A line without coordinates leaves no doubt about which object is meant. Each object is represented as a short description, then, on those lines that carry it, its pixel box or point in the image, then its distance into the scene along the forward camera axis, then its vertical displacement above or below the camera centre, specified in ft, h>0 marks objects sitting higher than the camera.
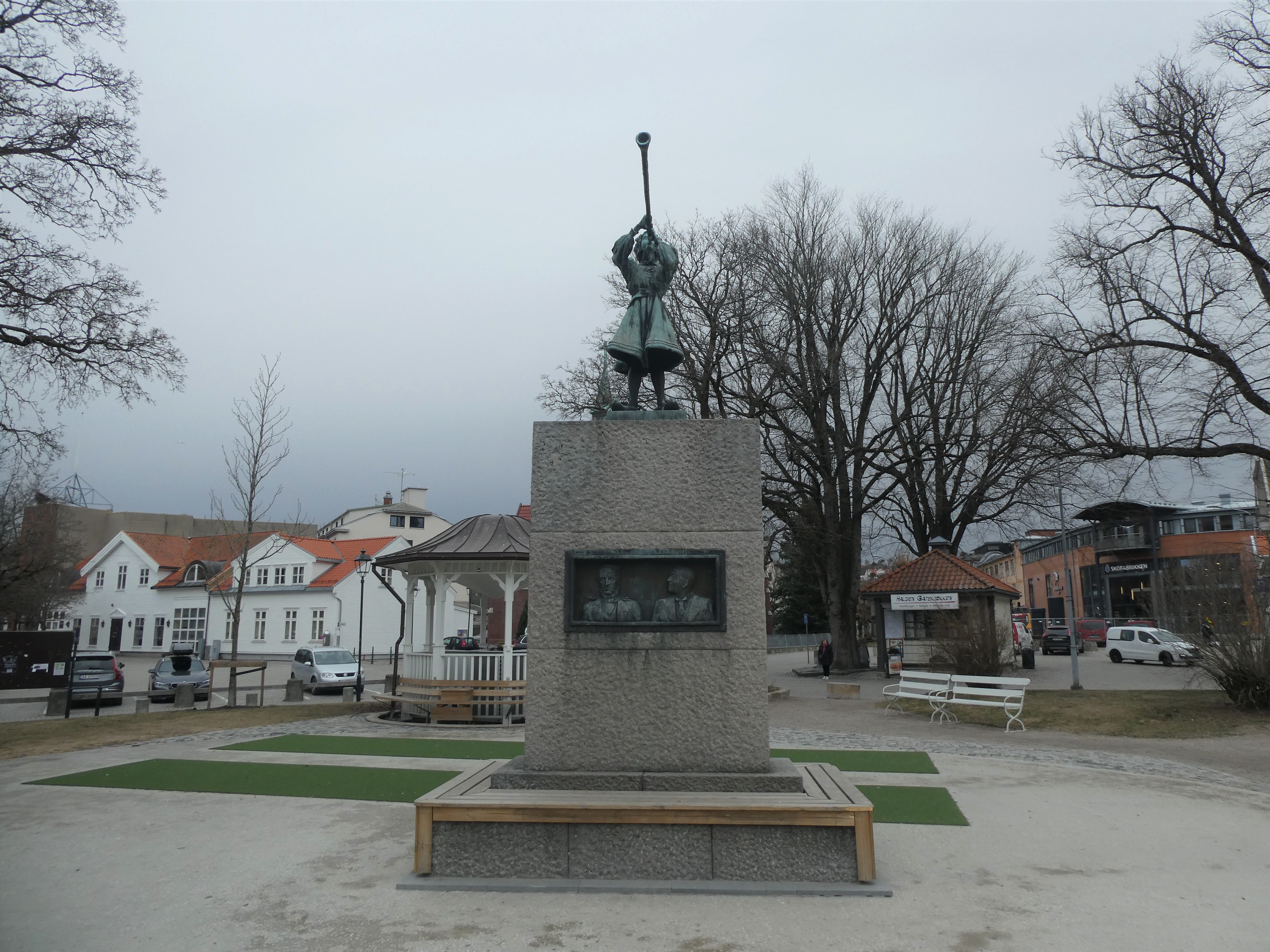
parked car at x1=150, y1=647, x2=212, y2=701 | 77.36 -4.89
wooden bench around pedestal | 17.46 -3.91
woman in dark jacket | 97.71 -4.19
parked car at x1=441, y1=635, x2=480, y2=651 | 88.51 -2.58
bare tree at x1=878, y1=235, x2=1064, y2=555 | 88.02 +21.43
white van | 103.96 -3.41
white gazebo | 54.54 +3.33
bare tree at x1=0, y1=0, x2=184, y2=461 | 41.60 +21.04
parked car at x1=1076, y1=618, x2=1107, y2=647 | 151.84 -2.13
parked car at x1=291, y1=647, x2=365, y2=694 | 83.41 -4.58
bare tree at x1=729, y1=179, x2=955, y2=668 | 85.51 +25.71
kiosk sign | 84.74 +1.78
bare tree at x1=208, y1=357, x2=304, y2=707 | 67.00 +8.61
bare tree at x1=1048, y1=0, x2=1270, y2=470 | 53.62 +22.91
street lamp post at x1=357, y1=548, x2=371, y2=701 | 76.43 +5.42
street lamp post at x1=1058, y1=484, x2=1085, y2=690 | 68.28 -0.34
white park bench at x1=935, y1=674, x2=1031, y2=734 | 48.19 -4.71
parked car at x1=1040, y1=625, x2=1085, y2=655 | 136.87 -3.73
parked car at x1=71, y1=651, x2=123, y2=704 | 72.18 -4.59
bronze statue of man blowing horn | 23.04 +8.25
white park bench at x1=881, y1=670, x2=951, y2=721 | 53.01 -4.65
